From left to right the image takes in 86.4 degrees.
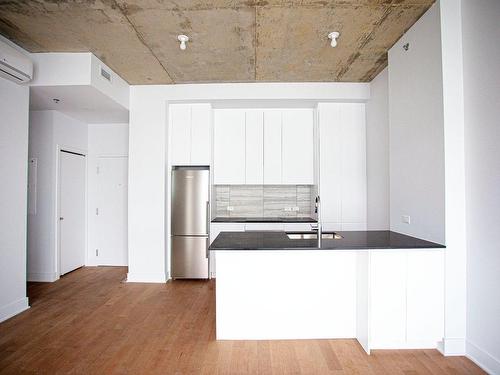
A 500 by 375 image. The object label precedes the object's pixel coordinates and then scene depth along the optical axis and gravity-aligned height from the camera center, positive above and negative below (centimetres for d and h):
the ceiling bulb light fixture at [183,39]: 277 +160
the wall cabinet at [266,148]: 442 +70
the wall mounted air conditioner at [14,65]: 263 +130
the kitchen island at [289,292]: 241 -92
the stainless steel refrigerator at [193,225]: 413 -54
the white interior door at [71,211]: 436 -36
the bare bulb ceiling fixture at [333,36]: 272 +160
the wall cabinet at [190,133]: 422 +90
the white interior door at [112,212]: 480 -39
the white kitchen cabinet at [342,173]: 416 +27
